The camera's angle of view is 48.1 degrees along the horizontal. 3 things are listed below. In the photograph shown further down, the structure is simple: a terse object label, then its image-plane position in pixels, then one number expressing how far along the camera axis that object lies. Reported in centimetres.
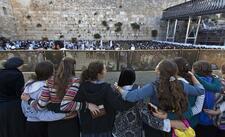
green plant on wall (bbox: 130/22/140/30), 2398
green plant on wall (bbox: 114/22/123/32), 2370
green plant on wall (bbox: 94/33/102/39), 2347
